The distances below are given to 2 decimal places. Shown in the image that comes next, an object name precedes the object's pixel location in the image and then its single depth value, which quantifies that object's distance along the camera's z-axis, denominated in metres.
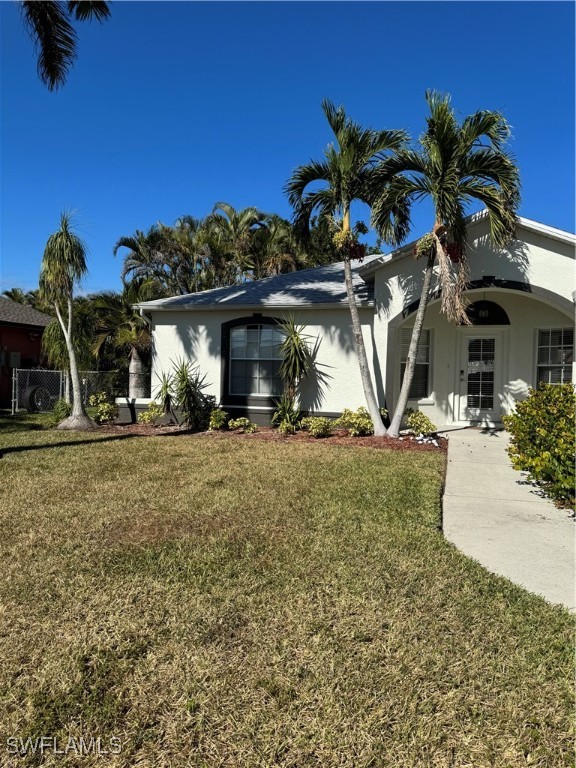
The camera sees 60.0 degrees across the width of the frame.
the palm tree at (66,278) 11.42
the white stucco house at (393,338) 10.50
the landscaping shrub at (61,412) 12.88
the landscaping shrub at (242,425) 11.84
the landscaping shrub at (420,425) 10.58
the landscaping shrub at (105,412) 13.00
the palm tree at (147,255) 26.62
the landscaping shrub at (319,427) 10.91
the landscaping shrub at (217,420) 12.05
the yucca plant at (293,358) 11.59
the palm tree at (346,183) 9.52
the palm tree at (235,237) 27.11
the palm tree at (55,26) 10.60
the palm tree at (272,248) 27.28
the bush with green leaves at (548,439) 5.71
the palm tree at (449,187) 8.71
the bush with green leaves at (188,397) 12.23
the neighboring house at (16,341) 19.77
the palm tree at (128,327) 17.72
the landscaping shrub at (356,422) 10.88
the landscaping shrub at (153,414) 12.73
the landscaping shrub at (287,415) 11.49
